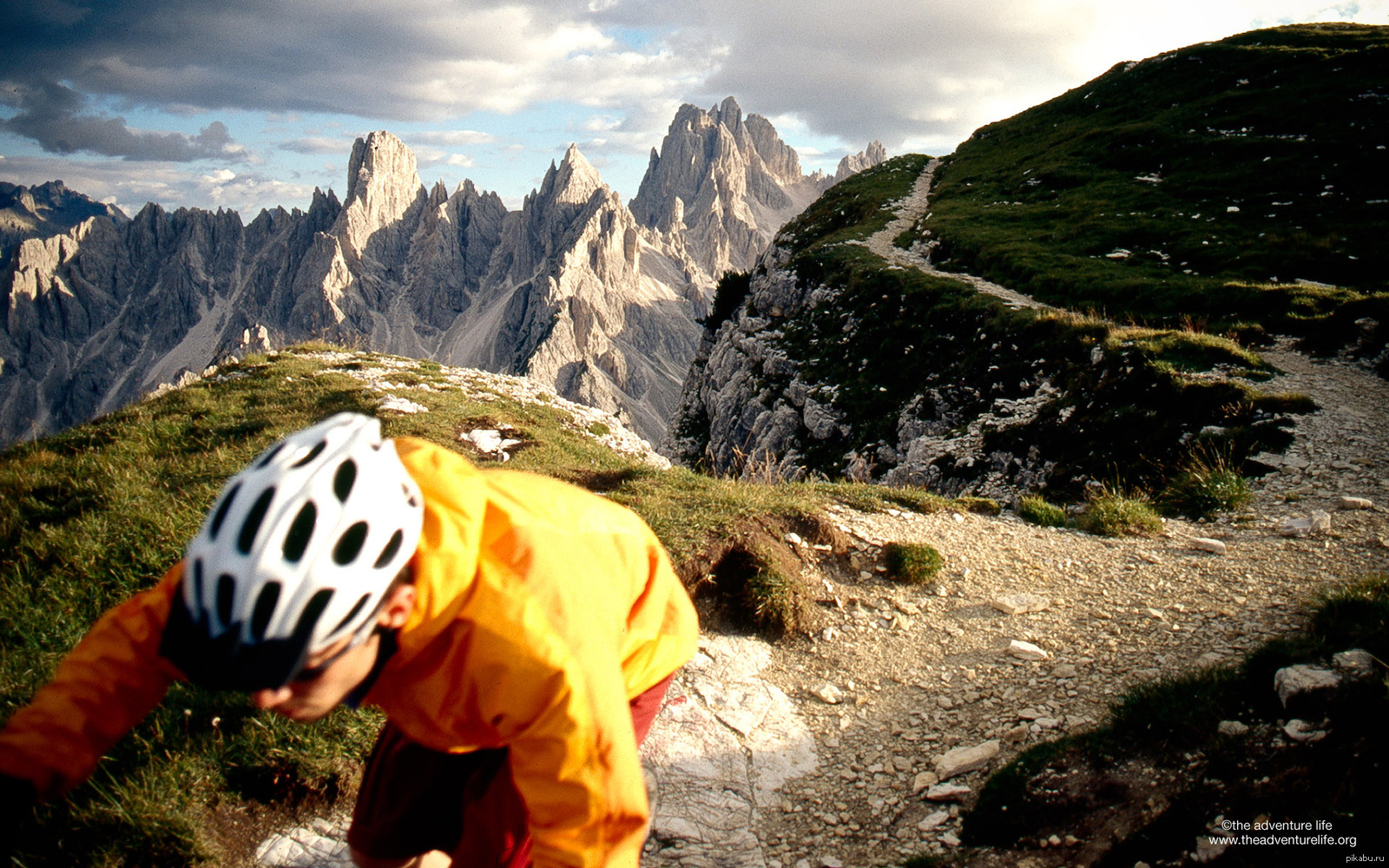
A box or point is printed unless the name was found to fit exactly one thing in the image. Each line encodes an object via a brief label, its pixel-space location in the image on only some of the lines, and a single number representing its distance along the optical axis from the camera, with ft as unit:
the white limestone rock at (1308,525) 29.91
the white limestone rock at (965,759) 16.40
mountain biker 6.53
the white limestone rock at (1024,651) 20.98
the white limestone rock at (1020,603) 24.30
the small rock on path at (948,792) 15.49
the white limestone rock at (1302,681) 13.73
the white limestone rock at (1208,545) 28.50
